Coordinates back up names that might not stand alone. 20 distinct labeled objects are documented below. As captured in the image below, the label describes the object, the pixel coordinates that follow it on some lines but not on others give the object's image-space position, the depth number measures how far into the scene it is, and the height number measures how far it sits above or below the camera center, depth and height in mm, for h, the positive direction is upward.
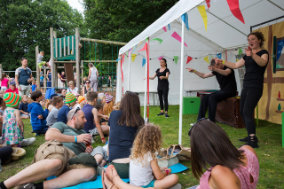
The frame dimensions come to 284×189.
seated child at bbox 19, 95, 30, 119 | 6798 -548
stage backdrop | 5481 +237
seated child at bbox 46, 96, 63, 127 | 4578 -465
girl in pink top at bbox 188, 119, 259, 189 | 1162 -400
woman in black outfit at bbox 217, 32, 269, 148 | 3383 +106
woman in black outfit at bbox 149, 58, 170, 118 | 6730 +177
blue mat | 2462 -1061
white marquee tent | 5503 +1499
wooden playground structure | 9156 +1451
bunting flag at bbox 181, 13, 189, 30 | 3236 +973
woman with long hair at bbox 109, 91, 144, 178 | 2516 -492
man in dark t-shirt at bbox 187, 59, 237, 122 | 4621 -87
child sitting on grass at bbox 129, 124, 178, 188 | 2146 -702
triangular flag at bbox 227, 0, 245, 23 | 2536 +899
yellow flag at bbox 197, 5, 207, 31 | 3007 +1009
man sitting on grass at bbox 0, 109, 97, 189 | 2178 -783
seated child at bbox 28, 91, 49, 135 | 4891 -605
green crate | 7465 -585
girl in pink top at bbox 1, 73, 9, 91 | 10102 +206
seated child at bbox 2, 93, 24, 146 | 3639 -546
